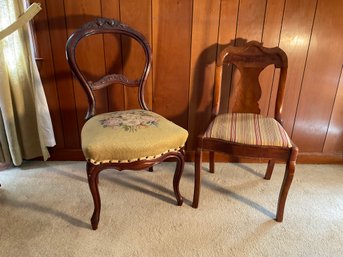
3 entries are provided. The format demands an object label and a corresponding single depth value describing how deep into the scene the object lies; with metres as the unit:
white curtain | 1.41
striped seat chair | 1.17
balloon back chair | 1.07
